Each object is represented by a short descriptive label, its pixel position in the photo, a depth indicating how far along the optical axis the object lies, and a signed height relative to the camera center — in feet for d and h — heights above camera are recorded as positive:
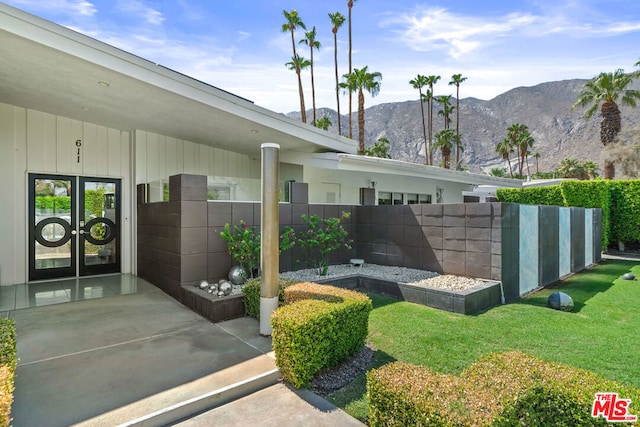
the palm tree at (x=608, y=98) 59.00 +19.94
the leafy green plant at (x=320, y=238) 21.89 -2.09
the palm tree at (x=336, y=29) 77.20 +42.27
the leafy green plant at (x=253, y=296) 15.21 -4.11
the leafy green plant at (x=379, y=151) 110.03 +18.64
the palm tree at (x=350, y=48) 75.51 +37.87
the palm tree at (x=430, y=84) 102.04 +37.64
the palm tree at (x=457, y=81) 108.94 +41.32
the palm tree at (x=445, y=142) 105.80 +20.92
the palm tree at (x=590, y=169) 116.88 +13.47
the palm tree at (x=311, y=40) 78.79 +39.66
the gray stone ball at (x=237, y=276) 18.63 -3.80
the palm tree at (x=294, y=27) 74.59 +41.21
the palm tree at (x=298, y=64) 81.00 +34.92
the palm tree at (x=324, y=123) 93.17 +23.71
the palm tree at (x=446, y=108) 106.93 +32.71
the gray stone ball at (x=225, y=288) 17.16 -4.14
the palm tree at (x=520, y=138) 120.67 +25.11
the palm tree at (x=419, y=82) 102.22 +38.25
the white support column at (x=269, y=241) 12.97 -1.29
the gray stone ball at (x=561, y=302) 17.28 -4.92
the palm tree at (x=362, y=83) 69.97 +26.00
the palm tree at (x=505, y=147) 125.31 +22.60
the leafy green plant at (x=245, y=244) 18.47 -2.05
